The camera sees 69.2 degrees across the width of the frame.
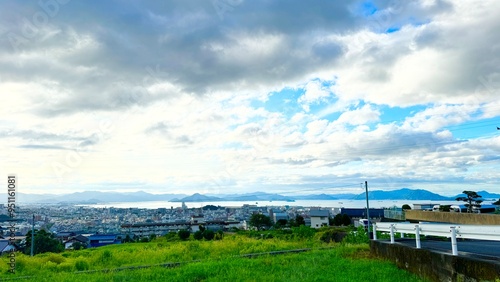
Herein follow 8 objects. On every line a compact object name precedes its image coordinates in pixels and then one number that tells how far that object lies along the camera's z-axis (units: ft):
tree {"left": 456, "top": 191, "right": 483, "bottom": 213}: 91.50
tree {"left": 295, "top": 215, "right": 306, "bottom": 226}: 152.35
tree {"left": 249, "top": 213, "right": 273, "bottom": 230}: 162.81
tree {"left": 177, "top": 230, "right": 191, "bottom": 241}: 98.87
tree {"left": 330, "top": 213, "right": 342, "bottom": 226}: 151.23
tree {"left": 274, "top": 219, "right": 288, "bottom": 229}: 150.36
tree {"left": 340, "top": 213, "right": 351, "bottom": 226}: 148.93
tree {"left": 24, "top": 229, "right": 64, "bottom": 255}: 82.40
